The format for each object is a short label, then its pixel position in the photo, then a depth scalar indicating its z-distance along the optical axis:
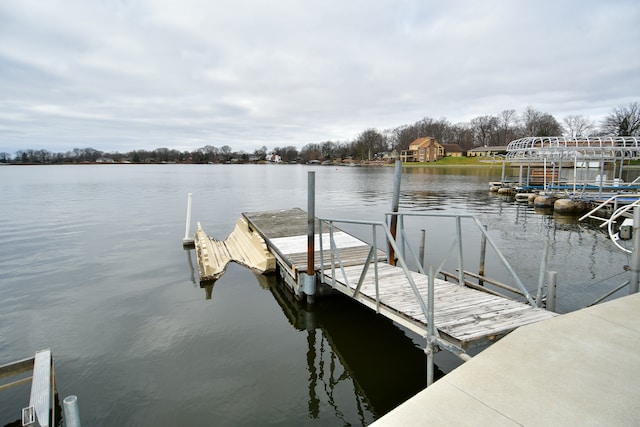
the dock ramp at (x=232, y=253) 10.70
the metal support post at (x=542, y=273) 5.62
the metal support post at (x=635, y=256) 5.70
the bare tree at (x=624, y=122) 62.97
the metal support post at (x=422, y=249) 9.98
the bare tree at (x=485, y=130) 124.28
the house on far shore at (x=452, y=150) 121.66
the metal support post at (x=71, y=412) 2.87
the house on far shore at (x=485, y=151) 98.49
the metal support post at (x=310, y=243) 7.94
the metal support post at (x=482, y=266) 9.34
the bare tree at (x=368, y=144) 144.69
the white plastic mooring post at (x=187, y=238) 14.37
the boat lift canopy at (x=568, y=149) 20.08
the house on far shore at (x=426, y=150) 113.60
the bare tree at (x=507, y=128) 116.21
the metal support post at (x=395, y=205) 8.57
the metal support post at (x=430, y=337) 4.41
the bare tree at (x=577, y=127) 93.04
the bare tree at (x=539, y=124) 96.88
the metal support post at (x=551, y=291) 6.00
